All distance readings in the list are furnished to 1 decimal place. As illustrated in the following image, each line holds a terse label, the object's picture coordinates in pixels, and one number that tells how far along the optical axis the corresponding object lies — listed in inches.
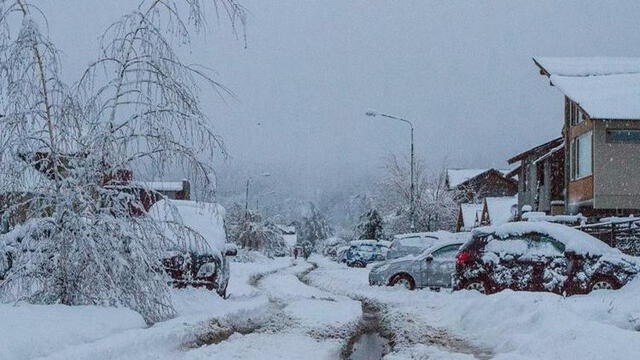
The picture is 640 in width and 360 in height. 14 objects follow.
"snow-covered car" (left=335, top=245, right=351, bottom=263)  1930.9
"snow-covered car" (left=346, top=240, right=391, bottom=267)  1782.7
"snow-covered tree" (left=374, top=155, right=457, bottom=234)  2529.5
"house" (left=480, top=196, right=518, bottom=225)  1958.7
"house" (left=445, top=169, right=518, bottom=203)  2935.5
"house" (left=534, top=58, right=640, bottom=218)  1096.8
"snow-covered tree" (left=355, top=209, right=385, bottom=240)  2728.8
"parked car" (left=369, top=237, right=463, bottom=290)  716.7
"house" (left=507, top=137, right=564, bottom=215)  1456.7
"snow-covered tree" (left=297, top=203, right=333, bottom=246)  6555.6
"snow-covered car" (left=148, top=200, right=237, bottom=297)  357.7
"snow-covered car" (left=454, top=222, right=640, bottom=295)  543.5
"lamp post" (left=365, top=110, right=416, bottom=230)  1510.8
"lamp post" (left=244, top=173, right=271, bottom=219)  2475.4
